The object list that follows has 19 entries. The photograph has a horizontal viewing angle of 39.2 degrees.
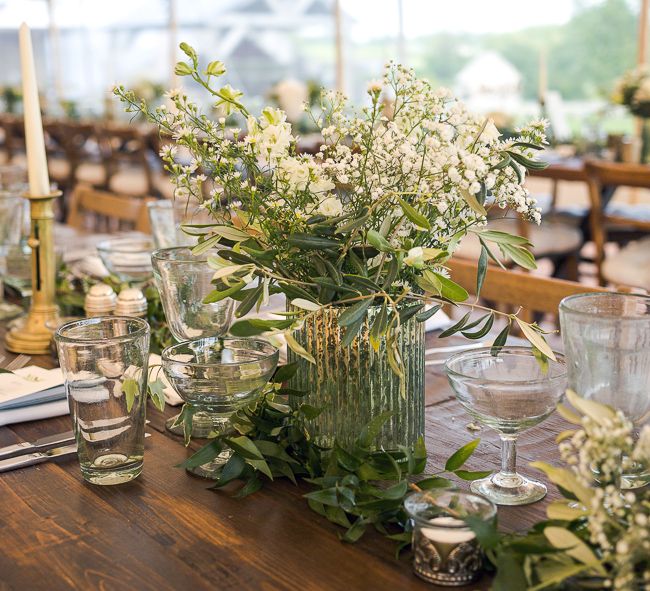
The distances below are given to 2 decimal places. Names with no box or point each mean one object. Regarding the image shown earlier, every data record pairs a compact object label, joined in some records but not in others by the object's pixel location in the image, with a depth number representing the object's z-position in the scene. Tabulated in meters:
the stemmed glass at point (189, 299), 1.26
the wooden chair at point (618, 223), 3.46
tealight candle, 0.81
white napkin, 1.27
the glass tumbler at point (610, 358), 0.89
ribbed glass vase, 1.04
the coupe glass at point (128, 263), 1.89
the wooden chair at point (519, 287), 1.72
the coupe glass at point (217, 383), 1.06
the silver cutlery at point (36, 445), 1.16
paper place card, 1.29
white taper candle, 1.58
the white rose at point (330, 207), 1.03
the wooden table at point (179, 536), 0.85
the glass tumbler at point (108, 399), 1.04
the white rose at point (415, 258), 0.93
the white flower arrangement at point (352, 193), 1.00
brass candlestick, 1.63
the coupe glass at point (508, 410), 0.96
